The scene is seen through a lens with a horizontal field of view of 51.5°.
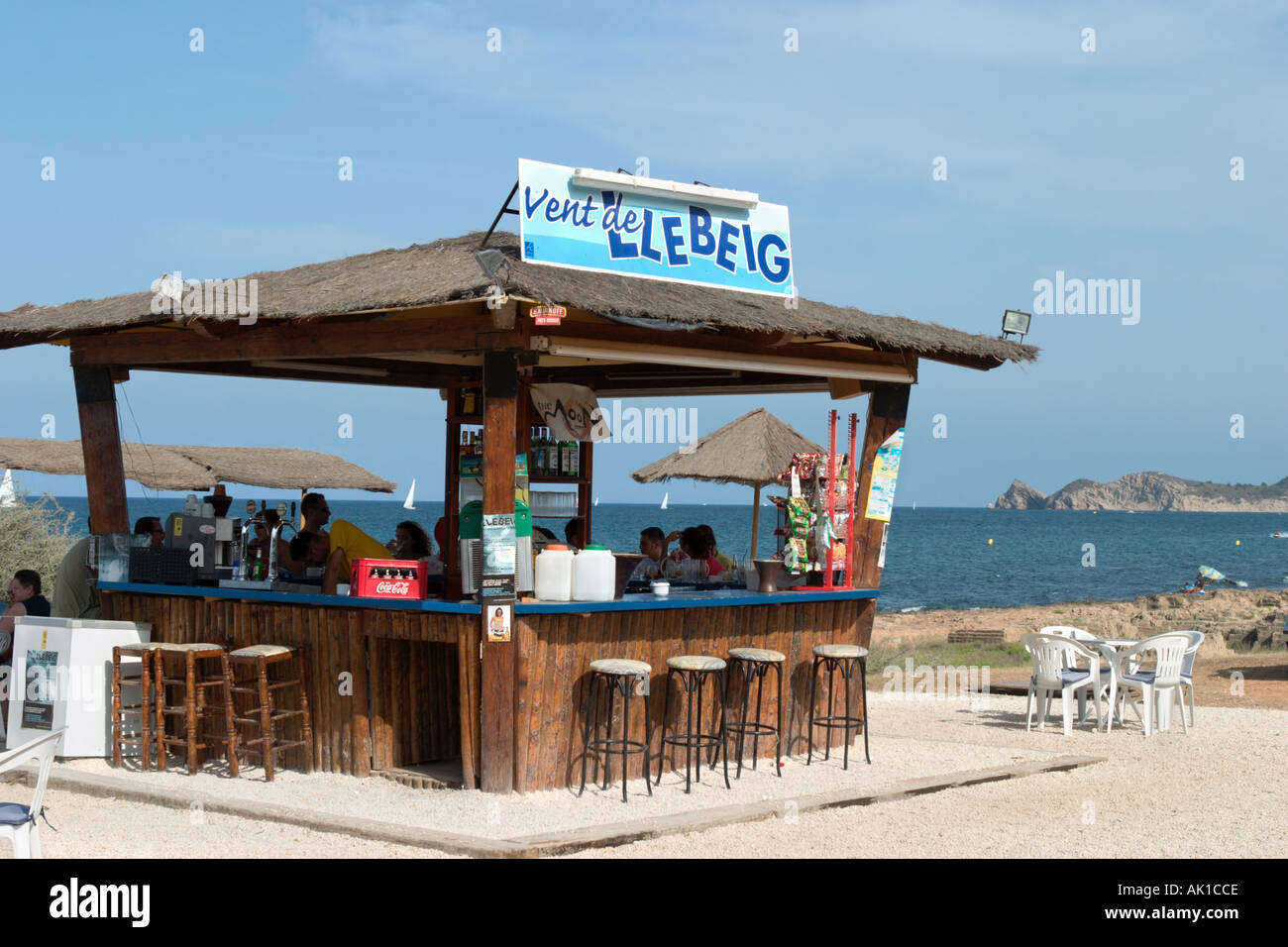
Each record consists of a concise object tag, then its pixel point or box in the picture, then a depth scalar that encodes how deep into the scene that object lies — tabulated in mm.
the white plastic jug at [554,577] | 7984
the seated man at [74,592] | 9766
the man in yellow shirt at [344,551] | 8523
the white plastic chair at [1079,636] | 11547
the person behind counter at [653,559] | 11062
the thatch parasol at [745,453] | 15484
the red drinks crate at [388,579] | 8102
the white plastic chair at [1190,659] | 11326
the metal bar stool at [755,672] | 8680
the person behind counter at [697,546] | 11375
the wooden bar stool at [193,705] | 8398
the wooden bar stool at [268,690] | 8250
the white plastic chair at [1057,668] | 11008
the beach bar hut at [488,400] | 7703
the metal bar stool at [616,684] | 7918
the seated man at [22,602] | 9281
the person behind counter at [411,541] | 10189
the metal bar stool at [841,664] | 9266
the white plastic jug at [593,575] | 8117
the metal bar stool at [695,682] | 8195
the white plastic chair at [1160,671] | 11039
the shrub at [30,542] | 18297
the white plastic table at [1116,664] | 11109
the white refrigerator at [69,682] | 8859
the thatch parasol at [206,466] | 14359
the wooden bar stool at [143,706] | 8641
